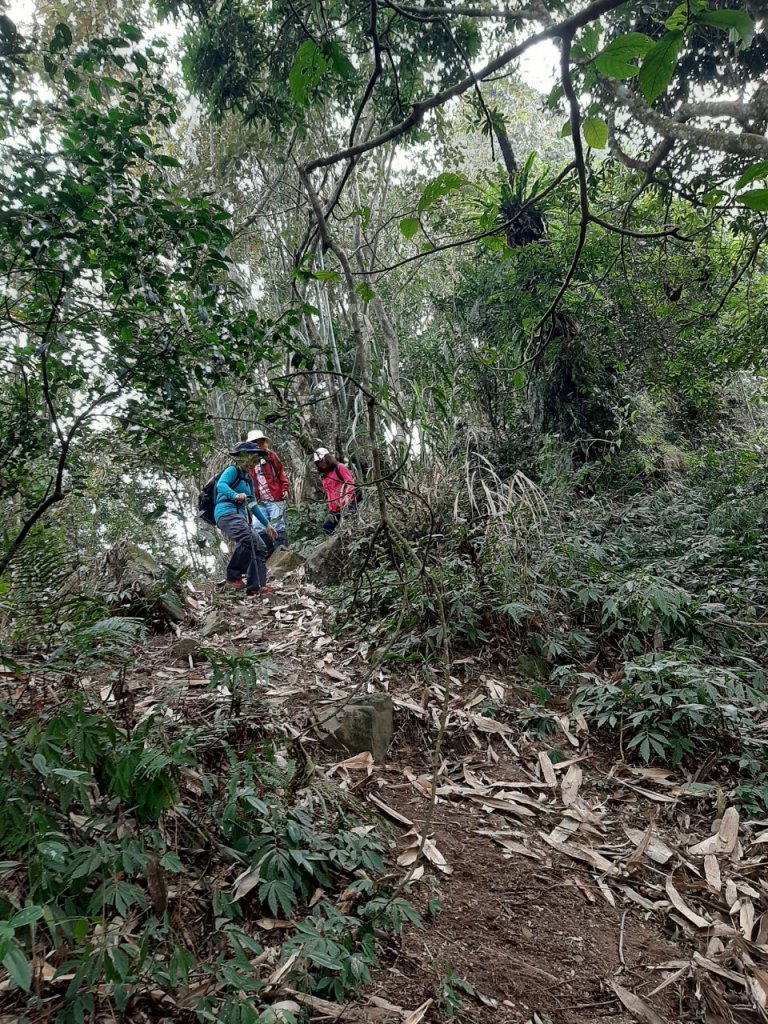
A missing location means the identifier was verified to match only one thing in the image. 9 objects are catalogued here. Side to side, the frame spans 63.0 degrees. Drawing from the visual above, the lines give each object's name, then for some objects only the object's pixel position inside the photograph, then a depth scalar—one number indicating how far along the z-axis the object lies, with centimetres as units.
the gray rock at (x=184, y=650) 416
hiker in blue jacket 612
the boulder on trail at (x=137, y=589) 484
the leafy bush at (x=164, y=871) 159
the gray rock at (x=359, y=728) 319
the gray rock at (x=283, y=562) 728
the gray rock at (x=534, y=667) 410
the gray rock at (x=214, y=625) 488
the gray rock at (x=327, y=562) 617
